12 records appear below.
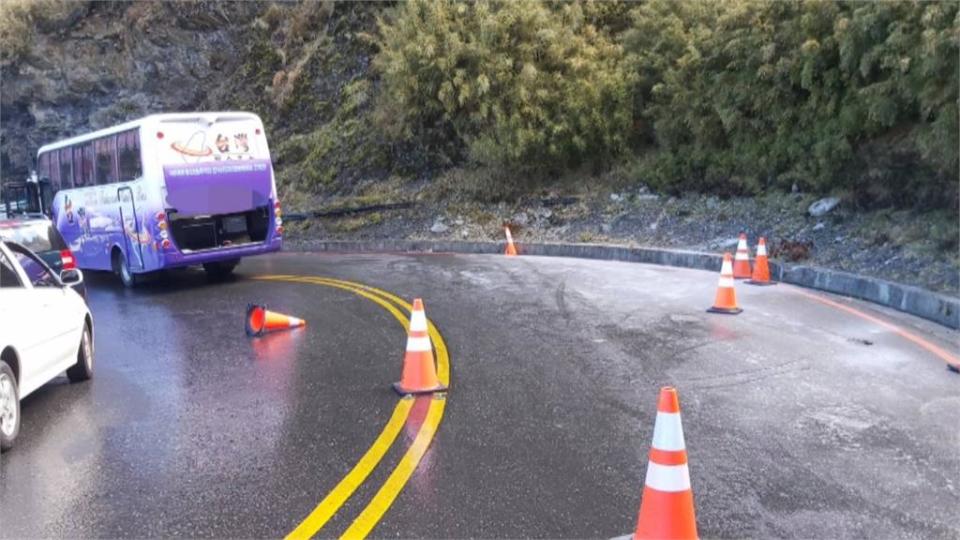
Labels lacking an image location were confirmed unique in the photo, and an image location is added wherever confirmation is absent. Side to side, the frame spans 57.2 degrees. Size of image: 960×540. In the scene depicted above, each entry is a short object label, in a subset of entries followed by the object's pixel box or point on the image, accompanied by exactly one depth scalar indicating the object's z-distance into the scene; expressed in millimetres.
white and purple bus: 15328
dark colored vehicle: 11695
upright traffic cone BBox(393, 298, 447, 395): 7445
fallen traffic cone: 10492
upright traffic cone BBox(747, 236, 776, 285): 13080
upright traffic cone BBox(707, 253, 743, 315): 10922
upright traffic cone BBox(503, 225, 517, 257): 19250
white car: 6316
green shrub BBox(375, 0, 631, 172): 21844
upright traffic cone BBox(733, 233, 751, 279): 13349
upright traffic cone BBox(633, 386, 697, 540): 4094
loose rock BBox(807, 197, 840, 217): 15492
